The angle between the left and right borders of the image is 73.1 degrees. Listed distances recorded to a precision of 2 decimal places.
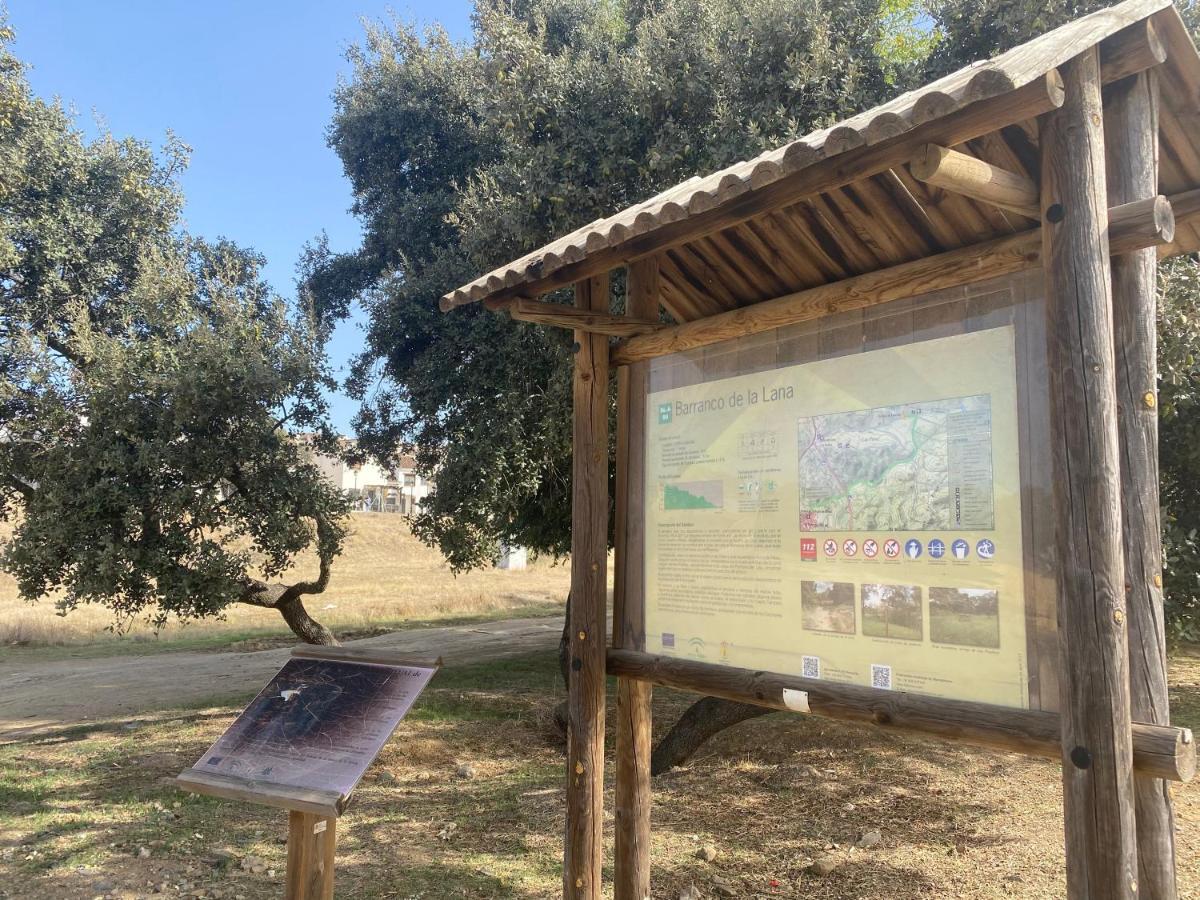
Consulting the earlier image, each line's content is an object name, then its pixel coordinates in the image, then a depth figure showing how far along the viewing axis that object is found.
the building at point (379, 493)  48.21
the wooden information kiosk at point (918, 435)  2.48
